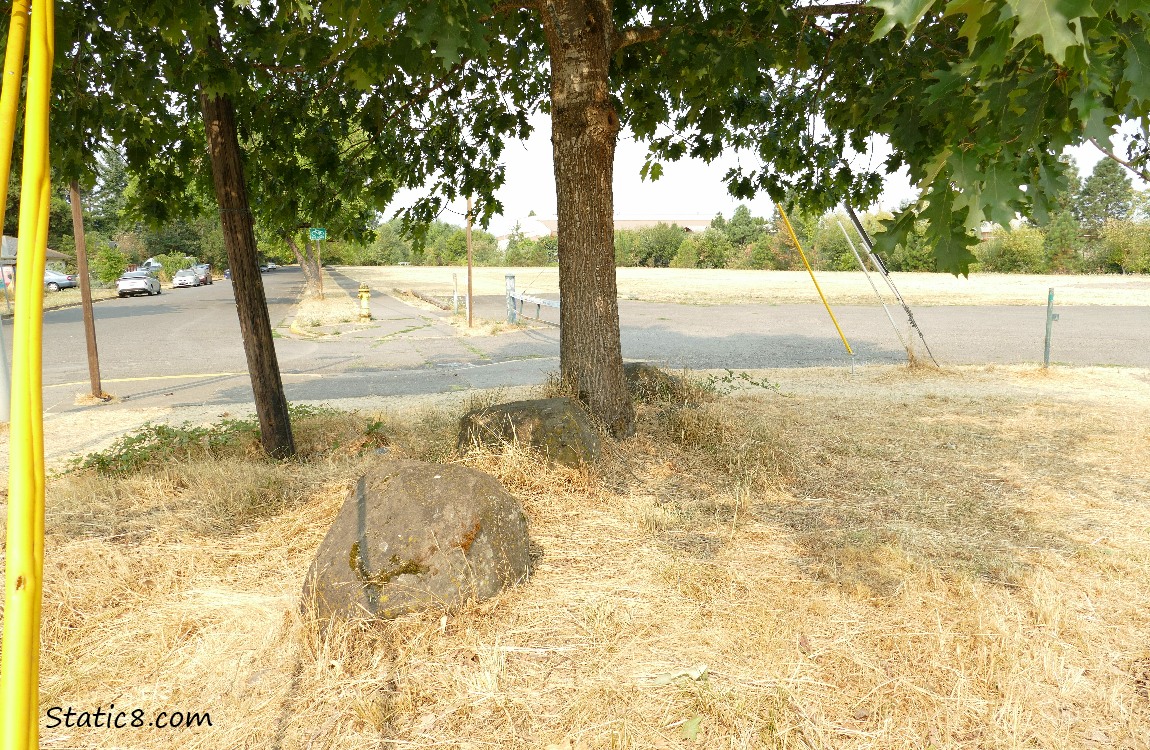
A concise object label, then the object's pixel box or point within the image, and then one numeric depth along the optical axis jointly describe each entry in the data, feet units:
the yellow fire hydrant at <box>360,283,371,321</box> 63.35
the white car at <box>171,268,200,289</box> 143.13
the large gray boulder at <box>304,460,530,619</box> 10.01
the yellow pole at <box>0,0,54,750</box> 2.22
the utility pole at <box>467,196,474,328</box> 55.18
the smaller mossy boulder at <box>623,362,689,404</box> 21.85
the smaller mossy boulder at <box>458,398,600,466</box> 15.33
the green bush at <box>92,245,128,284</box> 128.26
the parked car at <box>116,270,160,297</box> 106.32
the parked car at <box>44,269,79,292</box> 117.78
